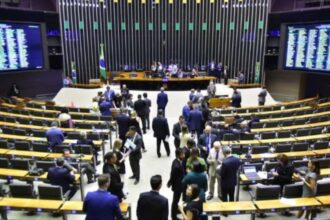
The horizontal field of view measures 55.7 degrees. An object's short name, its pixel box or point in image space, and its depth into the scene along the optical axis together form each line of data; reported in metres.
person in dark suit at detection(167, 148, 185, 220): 5.27
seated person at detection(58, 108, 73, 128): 8.91
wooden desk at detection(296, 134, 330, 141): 8.63
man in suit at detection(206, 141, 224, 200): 6.46
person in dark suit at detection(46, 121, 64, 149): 7.40
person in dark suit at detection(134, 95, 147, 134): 10.88
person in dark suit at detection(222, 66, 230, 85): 19.55
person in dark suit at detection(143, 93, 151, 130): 11.30
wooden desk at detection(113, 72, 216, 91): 16.89
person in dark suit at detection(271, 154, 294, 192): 5.61
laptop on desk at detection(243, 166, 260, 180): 6.11
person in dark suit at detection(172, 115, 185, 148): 8.11
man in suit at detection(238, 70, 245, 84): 18.75
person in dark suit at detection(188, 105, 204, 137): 9.25
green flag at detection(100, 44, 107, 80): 18.31
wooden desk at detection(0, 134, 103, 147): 8.04
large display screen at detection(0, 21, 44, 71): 14.21
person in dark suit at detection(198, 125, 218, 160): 7.34
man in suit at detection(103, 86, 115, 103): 12.36
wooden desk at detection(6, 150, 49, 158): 7.16
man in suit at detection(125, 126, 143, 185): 6.92
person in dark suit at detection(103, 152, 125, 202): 4.65
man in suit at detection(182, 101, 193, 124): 10.14
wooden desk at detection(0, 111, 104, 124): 10.35
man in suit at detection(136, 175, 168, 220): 3.75
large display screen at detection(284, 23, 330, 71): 13.80
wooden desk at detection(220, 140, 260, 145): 8.04
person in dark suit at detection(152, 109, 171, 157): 8.44
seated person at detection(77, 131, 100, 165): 7.63
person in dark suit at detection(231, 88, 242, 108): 13.45
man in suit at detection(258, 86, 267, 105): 14.66
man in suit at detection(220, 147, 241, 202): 5.70
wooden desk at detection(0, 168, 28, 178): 6.13
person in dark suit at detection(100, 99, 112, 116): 10.78
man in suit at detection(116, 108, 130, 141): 8.53
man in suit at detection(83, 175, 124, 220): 3.67
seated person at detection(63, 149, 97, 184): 6.05
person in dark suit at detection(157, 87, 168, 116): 12.09
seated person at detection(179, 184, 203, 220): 3.70
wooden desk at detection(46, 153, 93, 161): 6.97
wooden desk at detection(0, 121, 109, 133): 9.20
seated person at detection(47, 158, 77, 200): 5.47
